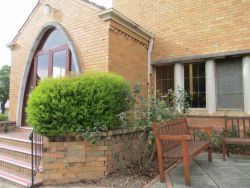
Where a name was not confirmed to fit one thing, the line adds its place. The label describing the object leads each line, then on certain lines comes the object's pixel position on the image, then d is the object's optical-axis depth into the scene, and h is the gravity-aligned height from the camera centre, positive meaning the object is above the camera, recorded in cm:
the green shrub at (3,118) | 860 -58
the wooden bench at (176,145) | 365 -89
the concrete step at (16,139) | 550 -97
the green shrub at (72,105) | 403 -4
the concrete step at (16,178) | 386 -145
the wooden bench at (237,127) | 552 -71
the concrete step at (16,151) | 488 -115
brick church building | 606 +171
